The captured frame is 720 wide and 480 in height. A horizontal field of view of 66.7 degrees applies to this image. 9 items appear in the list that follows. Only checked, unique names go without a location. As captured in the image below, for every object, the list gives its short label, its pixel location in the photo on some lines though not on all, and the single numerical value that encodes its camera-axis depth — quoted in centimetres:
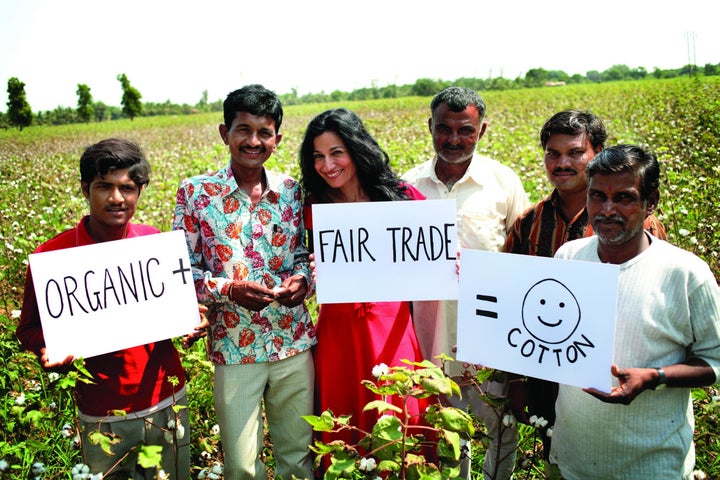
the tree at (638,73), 5244
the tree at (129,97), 4759
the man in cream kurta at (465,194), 233
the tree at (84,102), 4794
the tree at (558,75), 6369
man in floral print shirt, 193
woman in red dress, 195
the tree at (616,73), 5728
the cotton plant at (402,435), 126
